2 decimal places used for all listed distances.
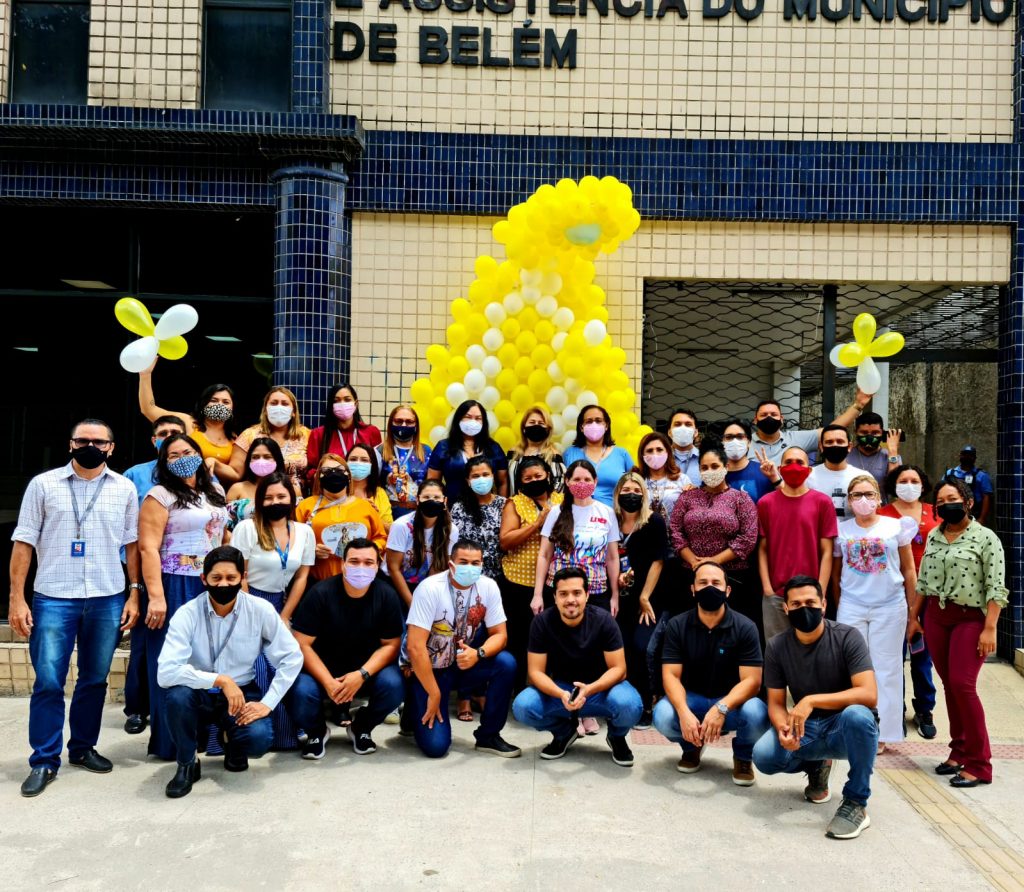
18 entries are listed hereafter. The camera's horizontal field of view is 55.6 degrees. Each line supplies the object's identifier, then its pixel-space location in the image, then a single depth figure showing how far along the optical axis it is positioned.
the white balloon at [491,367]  6.49
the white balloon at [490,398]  6.49
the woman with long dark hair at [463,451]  6.05
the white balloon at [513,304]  6.48
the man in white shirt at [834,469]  6.02
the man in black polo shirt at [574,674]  5.15
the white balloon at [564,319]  6.43
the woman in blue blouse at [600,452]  6.07
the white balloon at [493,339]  6.51
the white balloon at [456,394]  6.44
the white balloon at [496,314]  6.51
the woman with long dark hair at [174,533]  5.12
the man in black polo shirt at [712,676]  4.95
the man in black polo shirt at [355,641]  5.22
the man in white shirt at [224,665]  4.75
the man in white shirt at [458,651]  5.28
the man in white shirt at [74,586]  4.86
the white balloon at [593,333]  6.38
